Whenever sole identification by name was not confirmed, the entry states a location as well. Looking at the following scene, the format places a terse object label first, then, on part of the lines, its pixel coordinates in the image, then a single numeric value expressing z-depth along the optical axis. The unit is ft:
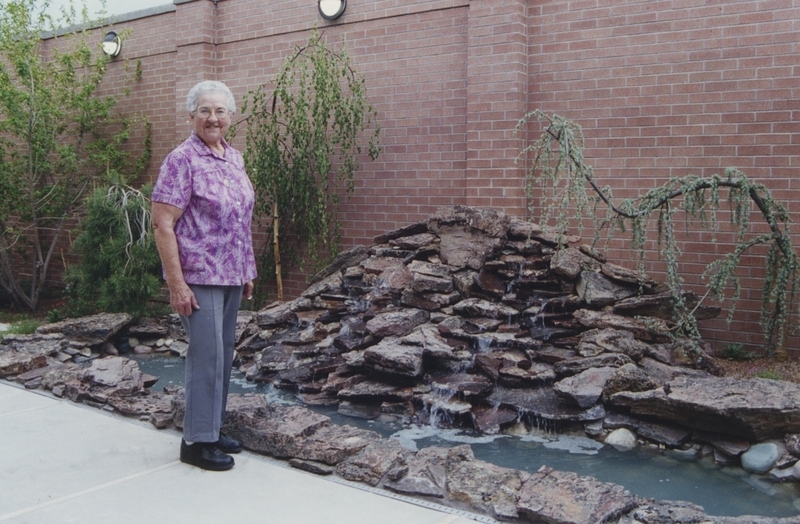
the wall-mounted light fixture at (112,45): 34.40
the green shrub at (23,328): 24.37
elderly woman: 11.46
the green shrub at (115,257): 25.54
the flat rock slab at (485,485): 10.30
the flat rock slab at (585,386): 15.60
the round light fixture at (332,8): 27.27
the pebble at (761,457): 13.30
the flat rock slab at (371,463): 11.37
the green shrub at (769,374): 17.23
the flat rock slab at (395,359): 17.42
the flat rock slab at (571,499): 9.78
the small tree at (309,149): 25.91
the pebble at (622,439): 14.94
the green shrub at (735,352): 19.92
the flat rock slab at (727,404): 13.48
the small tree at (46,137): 30.14
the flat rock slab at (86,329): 23.89
